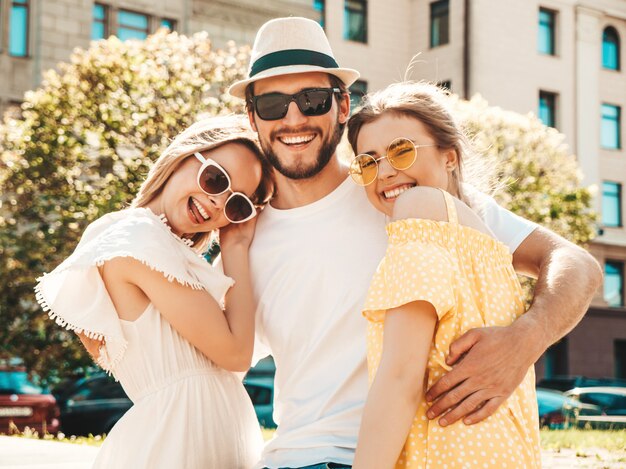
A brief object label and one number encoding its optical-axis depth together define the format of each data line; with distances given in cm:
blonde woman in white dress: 318
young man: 311
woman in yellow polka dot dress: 225
